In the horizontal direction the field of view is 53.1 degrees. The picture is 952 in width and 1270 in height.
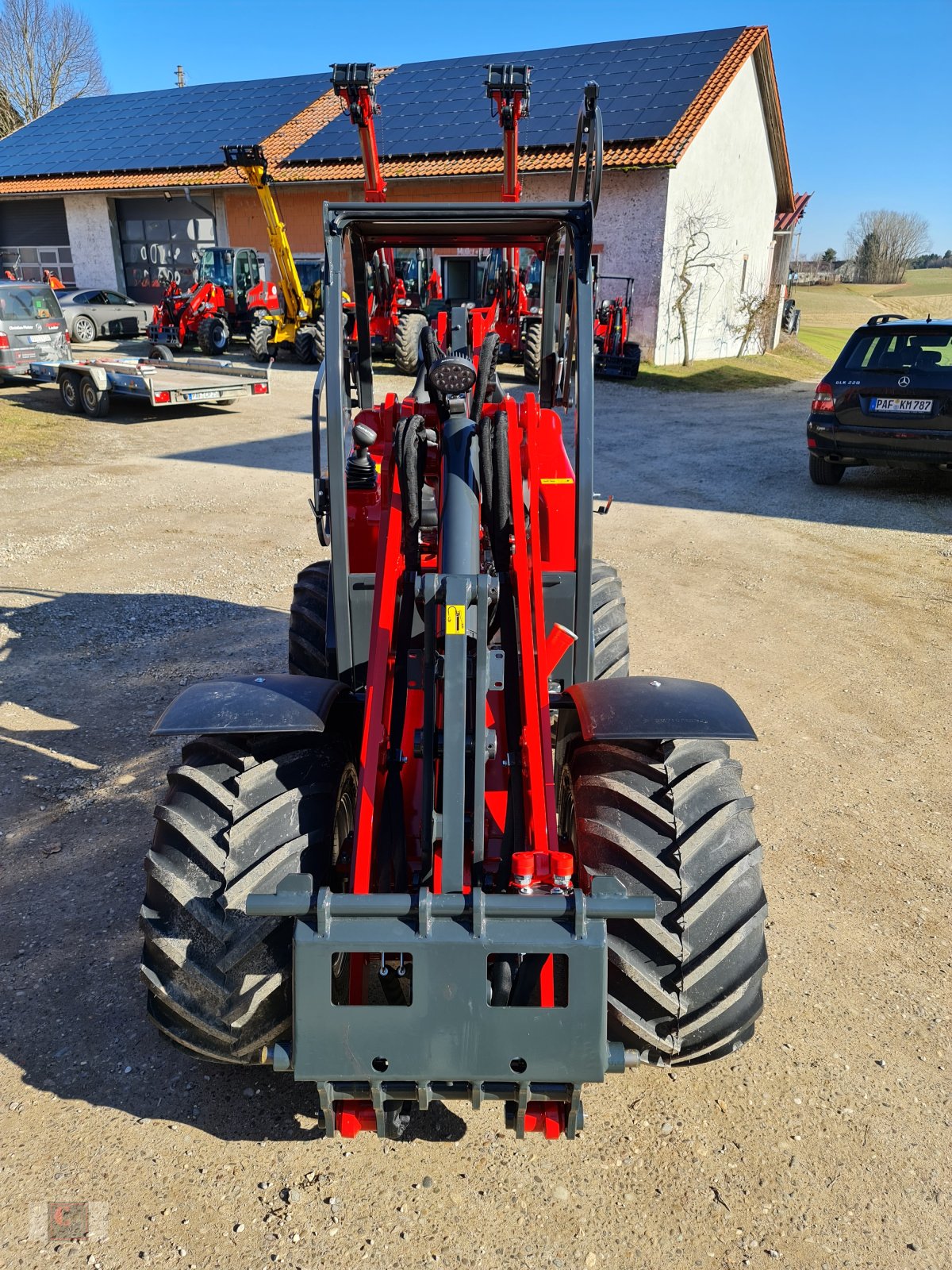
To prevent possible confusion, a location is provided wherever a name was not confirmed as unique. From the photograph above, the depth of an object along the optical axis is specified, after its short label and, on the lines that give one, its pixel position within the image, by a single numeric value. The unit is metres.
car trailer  14.54
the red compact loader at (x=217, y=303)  21.53
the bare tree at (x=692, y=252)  22.00
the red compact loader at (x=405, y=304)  18.28
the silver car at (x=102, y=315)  23.33
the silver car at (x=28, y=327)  16.28
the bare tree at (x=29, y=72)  41.34
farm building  21.75
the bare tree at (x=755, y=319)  25.69
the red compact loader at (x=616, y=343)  19.38
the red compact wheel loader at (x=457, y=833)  2.26
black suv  10.11
